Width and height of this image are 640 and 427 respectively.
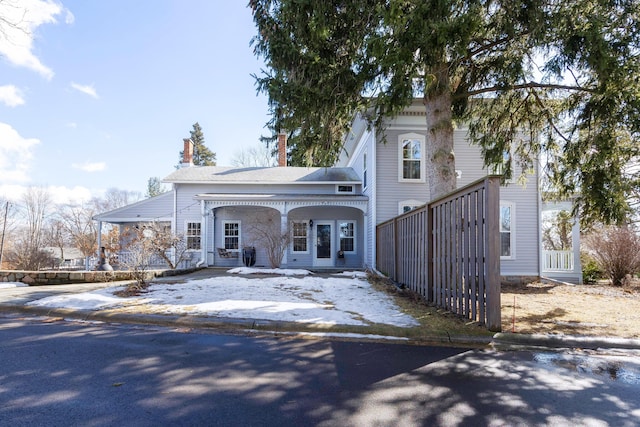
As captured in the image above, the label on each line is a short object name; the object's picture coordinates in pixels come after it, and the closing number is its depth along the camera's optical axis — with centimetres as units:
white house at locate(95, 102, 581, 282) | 1223
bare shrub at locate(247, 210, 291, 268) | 1359
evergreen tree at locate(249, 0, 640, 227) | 593
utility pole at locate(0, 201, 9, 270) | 2588
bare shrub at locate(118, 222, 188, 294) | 790
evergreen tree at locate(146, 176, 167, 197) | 3941
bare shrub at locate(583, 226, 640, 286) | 1174
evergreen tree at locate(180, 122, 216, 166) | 3881
